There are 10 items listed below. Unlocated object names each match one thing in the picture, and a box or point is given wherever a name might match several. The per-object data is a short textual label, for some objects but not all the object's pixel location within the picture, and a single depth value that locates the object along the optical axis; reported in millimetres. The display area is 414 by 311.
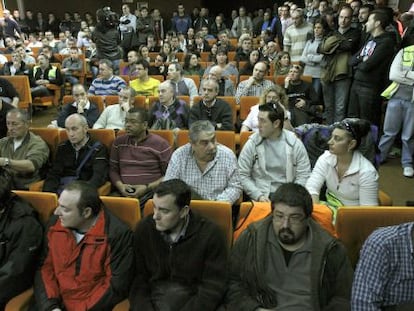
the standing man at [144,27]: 8780
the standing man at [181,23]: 10531
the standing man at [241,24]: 9922
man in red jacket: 1950
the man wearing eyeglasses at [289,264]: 1749
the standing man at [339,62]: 4547
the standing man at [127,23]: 7918
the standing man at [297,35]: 5699
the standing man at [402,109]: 3807
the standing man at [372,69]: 4082
